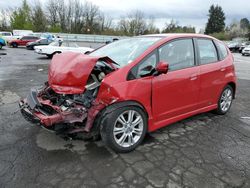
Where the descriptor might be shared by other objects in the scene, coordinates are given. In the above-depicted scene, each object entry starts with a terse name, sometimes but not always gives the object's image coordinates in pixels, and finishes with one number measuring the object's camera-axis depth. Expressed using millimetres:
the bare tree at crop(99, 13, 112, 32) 55506
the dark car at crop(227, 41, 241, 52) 32094
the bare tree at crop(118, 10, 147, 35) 54031
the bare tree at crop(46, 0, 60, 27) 54688
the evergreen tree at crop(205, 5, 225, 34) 67000
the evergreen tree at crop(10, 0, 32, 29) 52781
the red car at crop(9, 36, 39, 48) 27344
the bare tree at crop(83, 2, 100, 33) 53844
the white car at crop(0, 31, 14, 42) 30453
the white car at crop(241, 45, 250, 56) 24959
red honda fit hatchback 2949
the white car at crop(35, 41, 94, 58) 15984
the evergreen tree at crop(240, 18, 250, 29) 68325
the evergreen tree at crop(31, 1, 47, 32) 51156
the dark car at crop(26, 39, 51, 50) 23525
